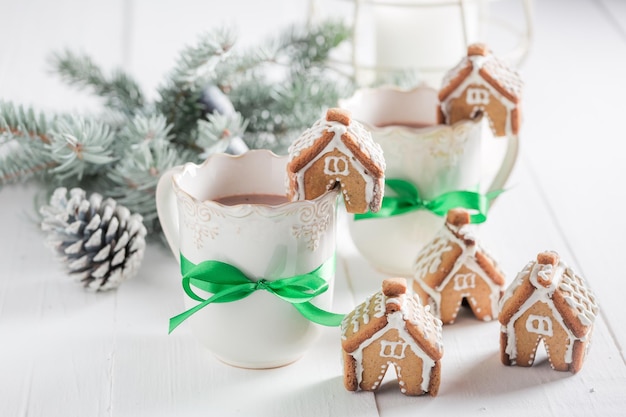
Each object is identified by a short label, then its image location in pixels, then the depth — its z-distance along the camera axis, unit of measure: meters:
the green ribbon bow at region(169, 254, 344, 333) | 1.04
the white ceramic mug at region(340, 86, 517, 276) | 1.21
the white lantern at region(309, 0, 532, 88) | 1.63
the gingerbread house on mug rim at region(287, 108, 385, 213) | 1.01
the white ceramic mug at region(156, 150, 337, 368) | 1.02
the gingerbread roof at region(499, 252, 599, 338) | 1.04
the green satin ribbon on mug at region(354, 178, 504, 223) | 1.23
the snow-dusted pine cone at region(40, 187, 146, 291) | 1.24
